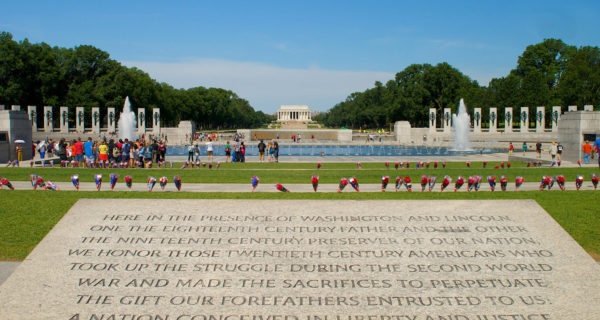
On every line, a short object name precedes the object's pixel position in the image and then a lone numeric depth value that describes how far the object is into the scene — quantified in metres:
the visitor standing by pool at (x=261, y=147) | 32.53
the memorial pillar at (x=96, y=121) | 74.44
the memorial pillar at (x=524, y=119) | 68.88
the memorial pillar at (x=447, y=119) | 77.38
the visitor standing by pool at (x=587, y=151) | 28.47
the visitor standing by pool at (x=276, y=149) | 32.47
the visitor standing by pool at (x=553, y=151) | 31.45
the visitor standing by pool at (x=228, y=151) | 33.72
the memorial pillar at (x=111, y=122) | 75.88
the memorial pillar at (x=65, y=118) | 73.69
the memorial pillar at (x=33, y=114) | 71.69
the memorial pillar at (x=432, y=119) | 78.38
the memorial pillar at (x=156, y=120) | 75.99
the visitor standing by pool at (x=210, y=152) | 33.12
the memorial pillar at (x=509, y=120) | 70.50
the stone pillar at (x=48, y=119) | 73.94
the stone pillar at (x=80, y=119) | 73.96
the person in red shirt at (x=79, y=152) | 28.31
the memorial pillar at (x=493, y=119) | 71.81
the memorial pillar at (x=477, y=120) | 72.69
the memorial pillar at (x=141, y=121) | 75.42
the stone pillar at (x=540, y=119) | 67.31
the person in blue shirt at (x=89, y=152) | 26.97
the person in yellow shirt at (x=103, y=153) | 26.70
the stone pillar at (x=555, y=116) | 66.06
